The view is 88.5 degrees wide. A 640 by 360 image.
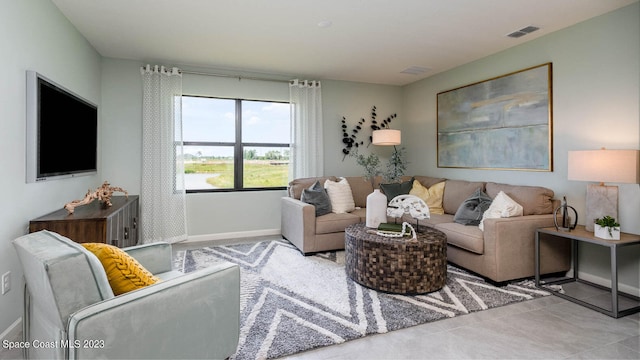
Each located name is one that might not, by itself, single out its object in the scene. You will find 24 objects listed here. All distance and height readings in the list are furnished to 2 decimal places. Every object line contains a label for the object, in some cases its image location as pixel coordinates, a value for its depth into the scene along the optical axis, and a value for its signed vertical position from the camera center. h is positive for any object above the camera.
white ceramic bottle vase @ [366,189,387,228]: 3.22 -0.30
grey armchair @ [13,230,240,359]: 1.13 -0.52
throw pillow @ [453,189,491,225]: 3.44 -0.33
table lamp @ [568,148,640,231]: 2.43 +0.04
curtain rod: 4.49 +1.45
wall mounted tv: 2.28 +0.37
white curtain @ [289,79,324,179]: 4.99 +0.79
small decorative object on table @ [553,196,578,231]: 2.89 -0.36
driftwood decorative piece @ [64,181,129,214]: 2.67 -0.16
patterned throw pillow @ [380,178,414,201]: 4.50 -0.15
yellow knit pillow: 1.35 -0.39
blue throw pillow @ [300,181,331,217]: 4.09 -0.27
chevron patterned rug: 2.08 -0.98
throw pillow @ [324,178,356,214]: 4.29 -0.24
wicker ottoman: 2.69 -0.71
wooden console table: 2.28 -0.33
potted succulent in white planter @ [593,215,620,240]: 2.51 -0.39
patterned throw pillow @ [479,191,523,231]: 3.12 -0.29
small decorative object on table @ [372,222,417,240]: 2.91 -0.47
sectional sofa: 2.93 -0.56
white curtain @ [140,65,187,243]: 4.24 +0.29
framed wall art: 3.47 +0.67
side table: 2.39 -0.71
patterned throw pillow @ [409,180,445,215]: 4.30 -0.24
